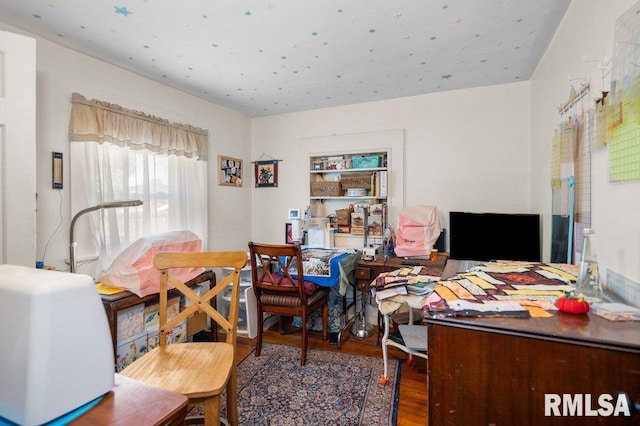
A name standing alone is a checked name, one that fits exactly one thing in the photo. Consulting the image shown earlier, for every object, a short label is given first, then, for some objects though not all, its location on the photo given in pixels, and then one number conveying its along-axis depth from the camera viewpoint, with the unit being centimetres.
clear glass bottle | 95
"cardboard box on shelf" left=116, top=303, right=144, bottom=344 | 192
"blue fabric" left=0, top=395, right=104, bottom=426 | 64
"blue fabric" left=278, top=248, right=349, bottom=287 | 252
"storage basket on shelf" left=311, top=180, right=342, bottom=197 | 328
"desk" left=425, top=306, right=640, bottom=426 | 69
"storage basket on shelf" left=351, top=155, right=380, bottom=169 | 318
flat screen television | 232
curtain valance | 210
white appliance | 62
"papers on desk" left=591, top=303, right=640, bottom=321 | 80
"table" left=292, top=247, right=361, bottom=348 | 253
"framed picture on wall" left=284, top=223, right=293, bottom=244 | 354
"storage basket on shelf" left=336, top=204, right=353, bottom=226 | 330
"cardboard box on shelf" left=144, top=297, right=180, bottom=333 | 212
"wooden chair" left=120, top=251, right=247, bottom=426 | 121
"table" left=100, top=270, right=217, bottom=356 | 183
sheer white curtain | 213
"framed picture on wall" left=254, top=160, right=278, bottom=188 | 371
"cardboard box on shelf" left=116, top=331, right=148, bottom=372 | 192
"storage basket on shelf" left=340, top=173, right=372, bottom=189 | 321
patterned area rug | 175
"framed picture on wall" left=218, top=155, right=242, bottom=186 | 334
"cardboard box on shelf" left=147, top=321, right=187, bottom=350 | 214
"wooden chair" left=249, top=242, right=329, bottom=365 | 231
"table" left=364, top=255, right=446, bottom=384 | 163
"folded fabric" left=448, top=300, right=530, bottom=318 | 84
